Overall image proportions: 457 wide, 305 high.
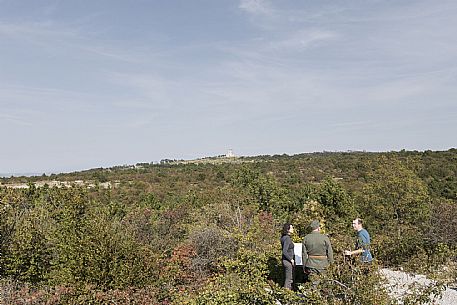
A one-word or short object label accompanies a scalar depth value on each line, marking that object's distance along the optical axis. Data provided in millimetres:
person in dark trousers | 6934
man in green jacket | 6324
